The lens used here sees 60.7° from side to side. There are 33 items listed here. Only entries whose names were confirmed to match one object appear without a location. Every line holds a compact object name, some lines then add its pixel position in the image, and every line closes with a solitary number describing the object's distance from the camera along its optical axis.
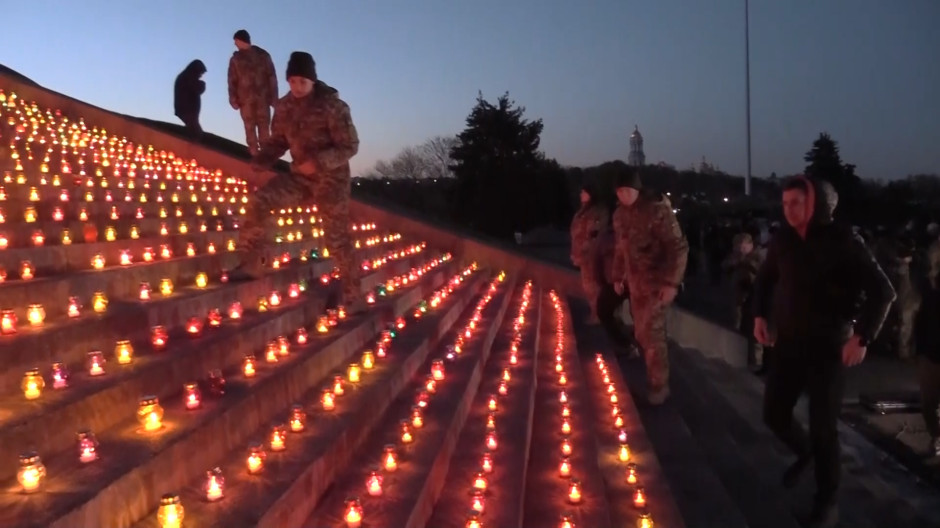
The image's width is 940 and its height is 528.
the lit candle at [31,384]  3.33
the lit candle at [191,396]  3.73
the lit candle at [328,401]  4.41
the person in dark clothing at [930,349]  6.52
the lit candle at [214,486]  3.19
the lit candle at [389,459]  4.03
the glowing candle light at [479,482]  4.13
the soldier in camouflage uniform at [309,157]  5.99
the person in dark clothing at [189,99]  14.19
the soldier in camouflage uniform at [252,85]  10.31
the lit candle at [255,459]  3.48
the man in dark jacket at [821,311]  4.23
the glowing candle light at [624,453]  5.16
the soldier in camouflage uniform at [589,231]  8.48
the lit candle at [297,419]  4.02
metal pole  30.69
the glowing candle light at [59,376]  3.49
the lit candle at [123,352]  3.96
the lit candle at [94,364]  3.73
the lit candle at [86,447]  3.05
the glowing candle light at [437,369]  5.64
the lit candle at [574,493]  4.29
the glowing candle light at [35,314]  4.10
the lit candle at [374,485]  3.71
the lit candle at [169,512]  2.89
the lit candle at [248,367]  4.44
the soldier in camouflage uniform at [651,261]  6.21
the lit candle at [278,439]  3.75
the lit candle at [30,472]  2.75
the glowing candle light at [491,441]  4.72
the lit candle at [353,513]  3.36
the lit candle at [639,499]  4.45
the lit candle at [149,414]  3.43
